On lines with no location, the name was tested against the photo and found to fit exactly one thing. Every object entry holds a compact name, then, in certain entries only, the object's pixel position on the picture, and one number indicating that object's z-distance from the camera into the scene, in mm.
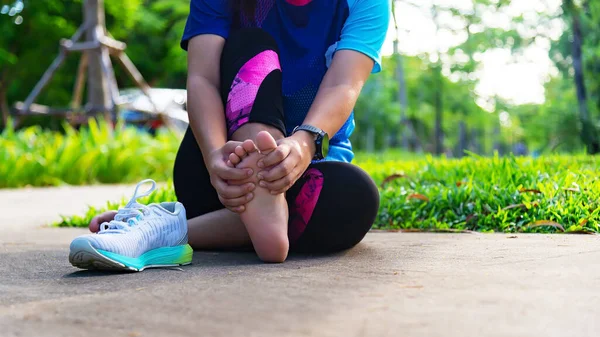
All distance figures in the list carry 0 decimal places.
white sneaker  1750
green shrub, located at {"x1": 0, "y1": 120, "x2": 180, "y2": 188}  6664
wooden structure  9086
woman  1867
